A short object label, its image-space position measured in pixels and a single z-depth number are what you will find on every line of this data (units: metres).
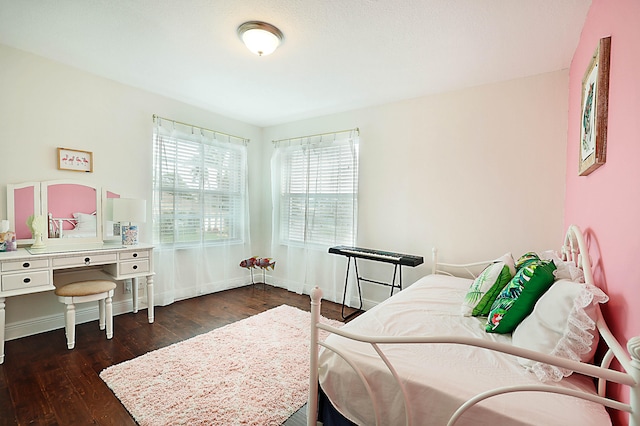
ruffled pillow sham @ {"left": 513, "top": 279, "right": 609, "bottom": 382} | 1.08
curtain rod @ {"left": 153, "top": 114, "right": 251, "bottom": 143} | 3.46
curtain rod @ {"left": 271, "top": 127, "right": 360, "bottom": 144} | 3.66
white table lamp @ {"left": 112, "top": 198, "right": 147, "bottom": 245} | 2.96
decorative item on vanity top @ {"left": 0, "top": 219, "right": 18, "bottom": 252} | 2.44
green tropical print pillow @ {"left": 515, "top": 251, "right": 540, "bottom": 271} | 1.84
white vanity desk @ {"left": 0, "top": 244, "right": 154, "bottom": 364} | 2.22
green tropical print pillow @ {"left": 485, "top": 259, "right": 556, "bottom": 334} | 1.42
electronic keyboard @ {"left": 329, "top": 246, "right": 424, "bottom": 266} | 2.82
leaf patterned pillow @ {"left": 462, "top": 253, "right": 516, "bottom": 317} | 1.76
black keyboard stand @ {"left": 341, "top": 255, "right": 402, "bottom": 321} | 3.22
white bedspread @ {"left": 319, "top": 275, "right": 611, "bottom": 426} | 0.94
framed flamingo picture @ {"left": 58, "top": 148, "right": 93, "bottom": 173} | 2.81
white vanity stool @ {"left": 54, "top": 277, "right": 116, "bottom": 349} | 2.43
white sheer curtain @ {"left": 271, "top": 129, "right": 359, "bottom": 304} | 3.77
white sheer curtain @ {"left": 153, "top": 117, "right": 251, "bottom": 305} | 3.53
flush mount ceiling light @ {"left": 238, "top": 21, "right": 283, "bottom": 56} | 2.01
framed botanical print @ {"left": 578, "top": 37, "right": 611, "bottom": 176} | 1.35
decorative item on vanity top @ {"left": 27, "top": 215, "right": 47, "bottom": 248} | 2.57
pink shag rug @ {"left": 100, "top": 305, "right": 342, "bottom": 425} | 1.73
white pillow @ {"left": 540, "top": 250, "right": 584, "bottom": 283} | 1.45
